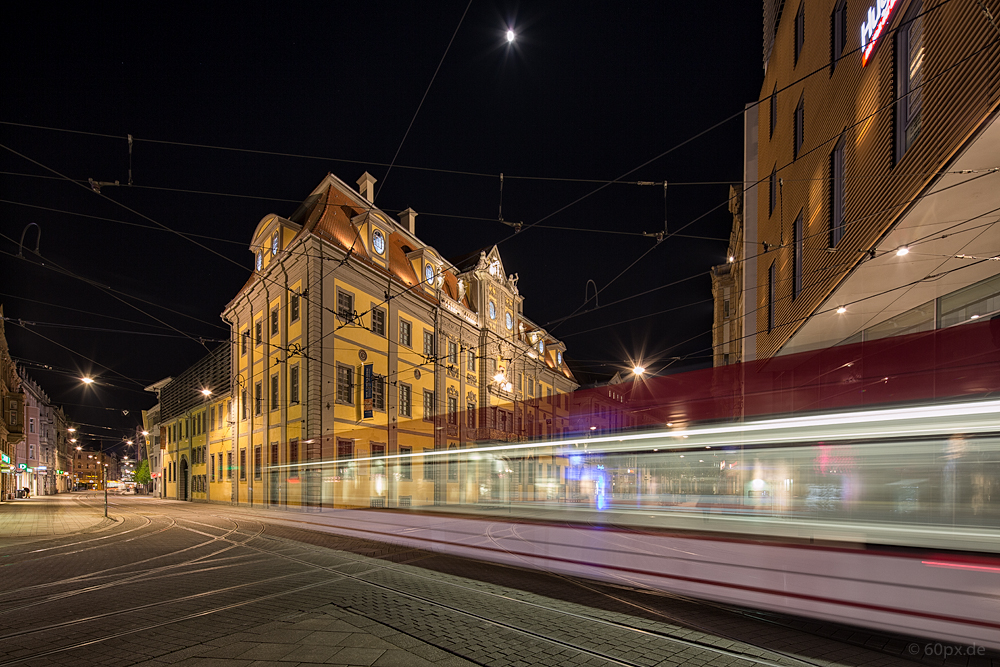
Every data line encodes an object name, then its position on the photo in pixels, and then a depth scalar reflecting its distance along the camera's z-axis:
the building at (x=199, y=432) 35.88
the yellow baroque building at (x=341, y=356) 25.34
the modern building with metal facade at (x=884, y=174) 7.82
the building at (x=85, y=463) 155.86
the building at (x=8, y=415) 39.78
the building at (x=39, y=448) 60.97
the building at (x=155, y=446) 55.19
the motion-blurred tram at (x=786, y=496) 4.68
